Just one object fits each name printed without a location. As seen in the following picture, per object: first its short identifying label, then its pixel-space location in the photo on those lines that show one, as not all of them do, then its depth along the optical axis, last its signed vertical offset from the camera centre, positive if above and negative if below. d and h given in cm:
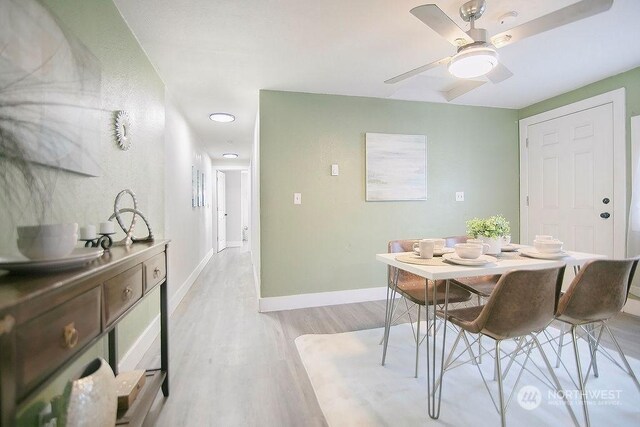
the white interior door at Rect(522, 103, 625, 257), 289 +33
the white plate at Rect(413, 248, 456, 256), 171 -26
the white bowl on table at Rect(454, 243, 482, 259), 143 -21
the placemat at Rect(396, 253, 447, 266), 145 -27
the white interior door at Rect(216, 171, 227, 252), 719 +3
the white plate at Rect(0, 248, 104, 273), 71 -13
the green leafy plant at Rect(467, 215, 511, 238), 168 -11
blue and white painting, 331 +52
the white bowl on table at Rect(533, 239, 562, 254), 159 -21
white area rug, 139 -103
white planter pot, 168 -21
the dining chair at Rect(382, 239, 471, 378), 185 -55
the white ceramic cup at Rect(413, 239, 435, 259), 154 -21
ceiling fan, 138 +98
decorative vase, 93 -66
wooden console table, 52 -26
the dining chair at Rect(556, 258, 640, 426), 133 -42
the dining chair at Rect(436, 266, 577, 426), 120 -43
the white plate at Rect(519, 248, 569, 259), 157 -26
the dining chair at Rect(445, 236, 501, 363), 188 -54
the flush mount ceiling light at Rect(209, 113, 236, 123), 378 +129
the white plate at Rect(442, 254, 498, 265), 138 -26
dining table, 129 -28
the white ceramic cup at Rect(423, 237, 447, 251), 177 -22
